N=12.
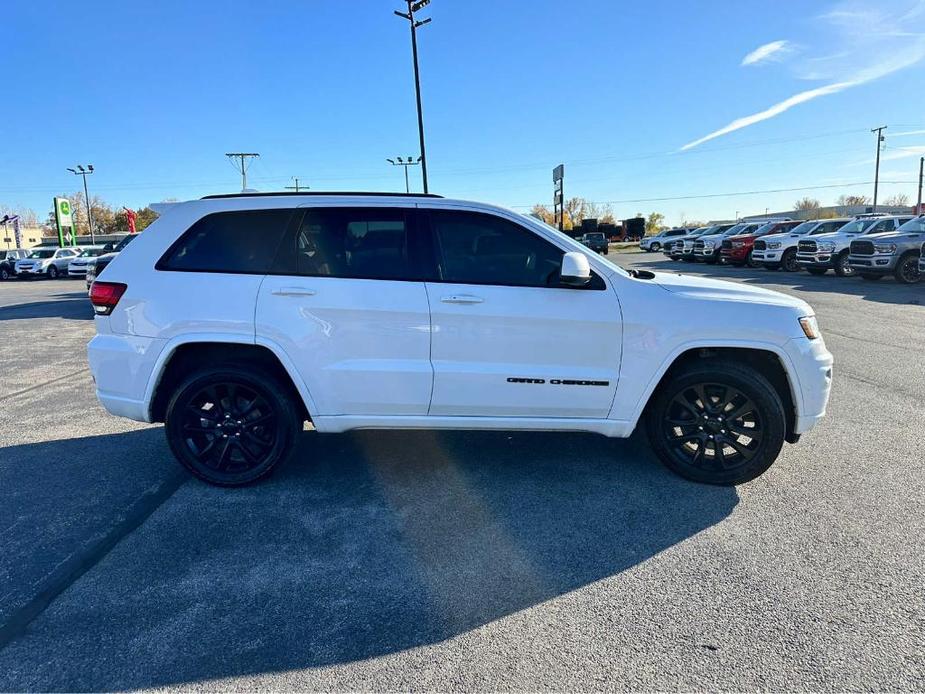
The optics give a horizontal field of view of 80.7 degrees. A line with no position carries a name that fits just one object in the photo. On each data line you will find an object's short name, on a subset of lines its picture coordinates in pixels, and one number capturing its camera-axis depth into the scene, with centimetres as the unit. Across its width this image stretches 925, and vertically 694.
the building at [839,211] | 7981
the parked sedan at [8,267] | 2823
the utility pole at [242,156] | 5968
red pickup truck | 2386
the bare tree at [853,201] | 10558
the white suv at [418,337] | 349
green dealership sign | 5124
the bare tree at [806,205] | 10832
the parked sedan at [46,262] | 2741
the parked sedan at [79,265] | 2605
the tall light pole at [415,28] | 2205
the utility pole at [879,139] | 6825
